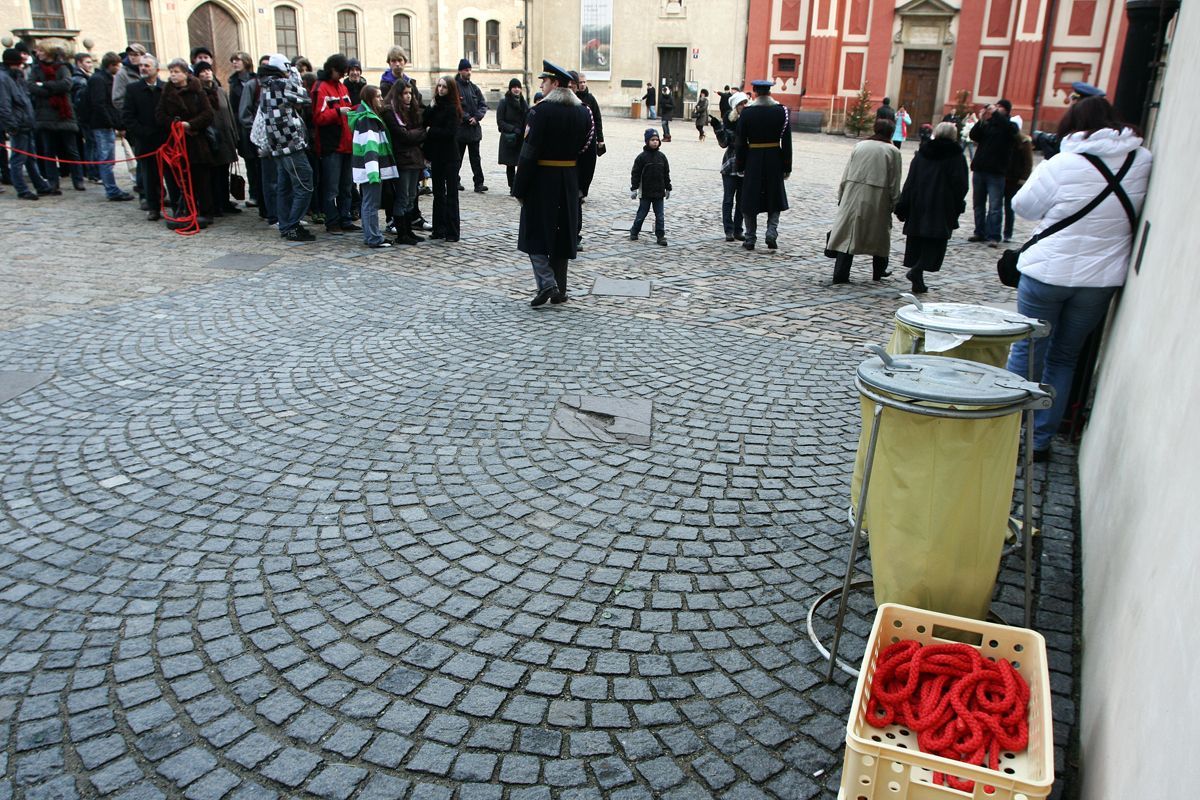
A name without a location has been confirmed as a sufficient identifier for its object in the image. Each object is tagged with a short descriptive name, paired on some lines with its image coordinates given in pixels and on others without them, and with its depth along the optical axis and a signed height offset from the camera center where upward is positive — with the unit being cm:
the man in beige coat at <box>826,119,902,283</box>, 872 -79
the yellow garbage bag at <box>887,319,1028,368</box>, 381 -94
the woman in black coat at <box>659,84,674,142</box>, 2892 +9
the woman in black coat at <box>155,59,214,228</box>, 1016 -16
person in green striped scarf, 952 -46
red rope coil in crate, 230 -150
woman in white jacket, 451 -47
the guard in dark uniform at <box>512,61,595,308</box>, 735 -59
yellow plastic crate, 211 -148
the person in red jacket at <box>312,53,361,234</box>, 997 -36
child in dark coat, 1052 -80
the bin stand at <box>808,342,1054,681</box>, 273 -105
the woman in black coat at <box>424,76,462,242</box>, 1020 -39
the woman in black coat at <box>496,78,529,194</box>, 1320 -26
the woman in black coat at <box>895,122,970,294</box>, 838 -71
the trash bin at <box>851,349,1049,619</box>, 278 -109
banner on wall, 4078 +293
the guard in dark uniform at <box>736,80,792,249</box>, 1002 -43
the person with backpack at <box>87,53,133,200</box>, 1194 -32
